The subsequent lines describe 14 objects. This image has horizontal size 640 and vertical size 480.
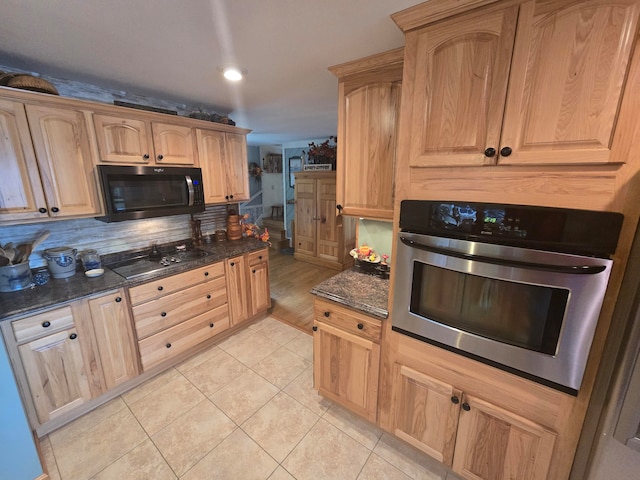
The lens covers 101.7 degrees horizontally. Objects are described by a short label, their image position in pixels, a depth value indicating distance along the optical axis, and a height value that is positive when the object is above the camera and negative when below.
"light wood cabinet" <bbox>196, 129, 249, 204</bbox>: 2.60 +0.23
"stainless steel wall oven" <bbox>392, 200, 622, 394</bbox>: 0.93 -0.39
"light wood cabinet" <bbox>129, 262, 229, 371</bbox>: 2.08 -1.08
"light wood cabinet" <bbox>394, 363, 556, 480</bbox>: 1.15 -1.18
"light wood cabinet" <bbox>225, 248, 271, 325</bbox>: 2.68 -1.04
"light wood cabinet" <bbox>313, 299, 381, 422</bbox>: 1.56 -1.06
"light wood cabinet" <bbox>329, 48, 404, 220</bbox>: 1.45 +0.33
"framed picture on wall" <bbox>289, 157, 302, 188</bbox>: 5.92 +0.48
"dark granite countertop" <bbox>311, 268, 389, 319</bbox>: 1.50 -0.66
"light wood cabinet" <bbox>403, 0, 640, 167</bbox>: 0.85 +0.39
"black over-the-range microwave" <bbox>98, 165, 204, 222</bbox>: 1.98 -0.03
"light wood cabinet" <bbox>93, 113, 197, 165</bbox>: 1.98 +0.38
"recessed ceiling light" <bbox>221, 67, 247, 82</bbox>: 1.82 +0.81
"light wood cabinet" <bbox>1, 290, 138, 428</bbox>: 1.57 -1.09
